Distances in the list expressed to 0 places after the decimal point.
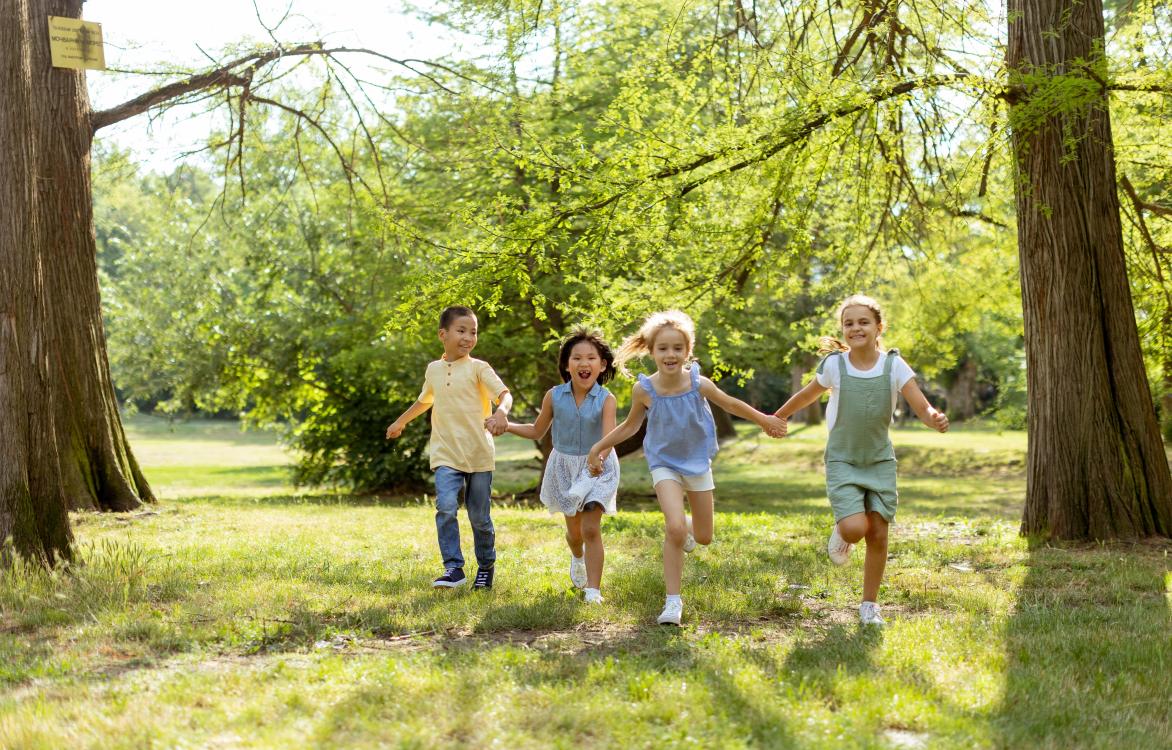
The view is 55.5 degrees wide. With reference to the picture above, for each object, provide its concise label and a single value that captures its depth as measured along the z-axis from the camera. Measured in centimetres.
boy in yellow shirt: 702
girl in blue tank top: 629
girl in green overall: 611
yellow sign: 880
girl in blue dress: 669
